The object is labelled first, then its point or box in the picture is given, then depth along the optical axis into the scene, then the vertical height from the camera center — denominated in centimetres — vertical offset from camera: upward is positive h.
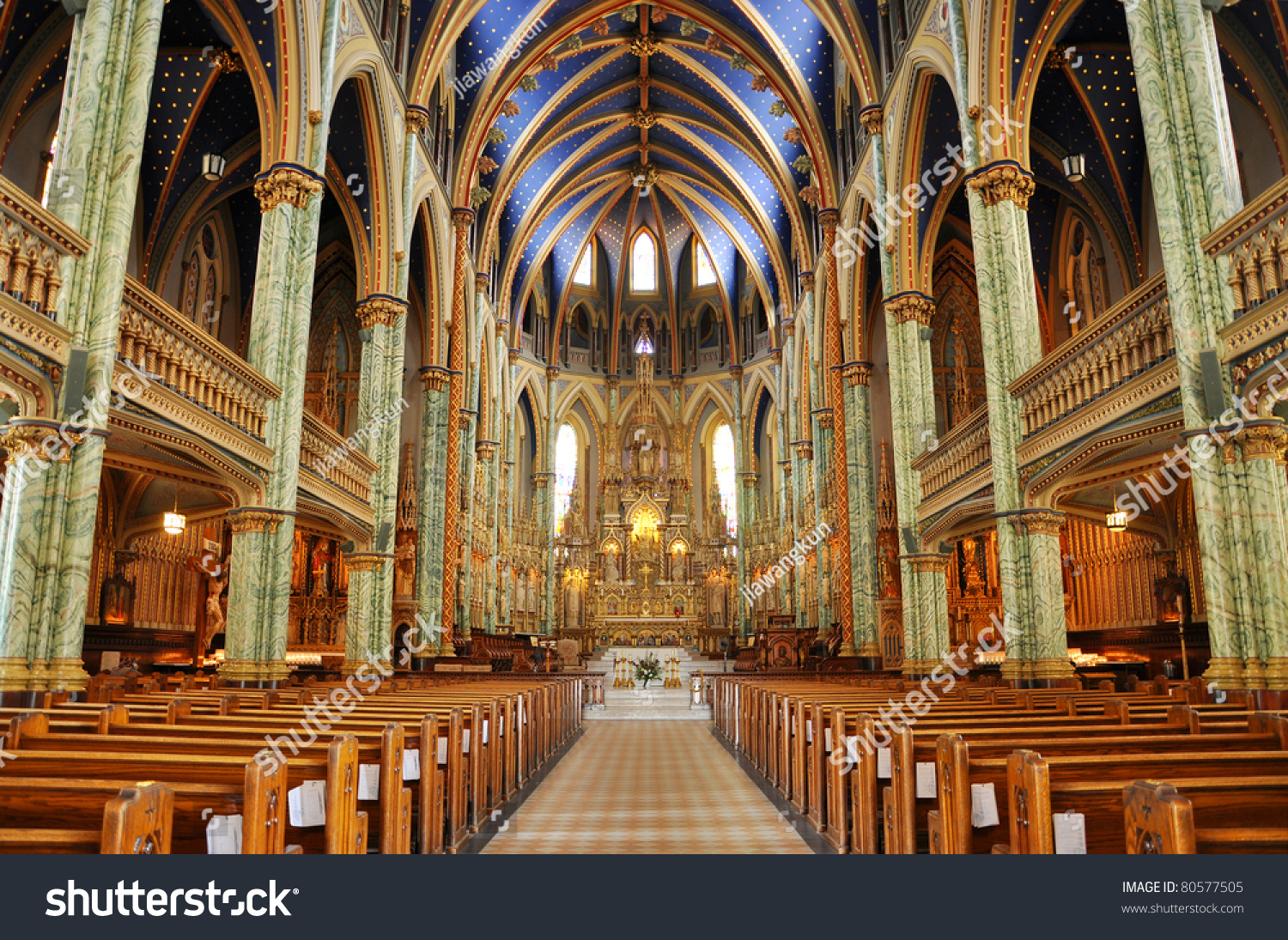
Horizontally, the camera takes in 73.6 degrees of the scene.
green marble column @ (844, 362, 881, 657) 1973 +262
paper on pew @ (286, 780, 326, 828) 345 -70
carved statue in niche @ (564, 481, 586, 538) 3838 +477
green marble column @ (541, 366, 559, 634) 3650 +534
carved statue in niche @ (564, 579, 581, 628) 3703 +105
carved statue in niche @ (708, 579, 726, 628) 3681 +109
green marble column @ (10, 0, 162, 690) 741 +327
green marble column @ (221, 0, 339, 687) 1111 +344
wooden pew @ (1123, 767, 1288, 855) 212 -52
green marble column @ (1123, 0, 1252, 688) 736 +382
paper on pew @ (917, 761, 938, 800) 448 -79
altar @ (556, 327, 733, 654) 3650 +337
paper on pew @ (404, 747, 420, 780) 520 -81
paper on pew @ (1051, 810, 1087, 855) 296 -69
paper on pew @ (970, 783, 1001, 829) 361 -73
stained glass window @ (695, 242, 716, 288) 4052 +1660
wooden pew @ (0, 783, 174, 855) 202 -49
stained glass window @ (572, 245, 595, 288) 3994 +1634
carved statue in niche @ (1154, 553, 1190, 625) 1555 +62
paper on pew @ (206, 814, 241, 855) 297 -71
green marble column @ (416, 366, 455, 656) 2047 +313
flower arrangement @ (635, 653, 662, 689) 2356 -116
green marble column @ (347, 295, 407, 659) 1642 +406
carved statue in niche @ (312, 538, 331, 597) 2303 +156
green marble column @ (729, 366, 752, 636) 3544 +563
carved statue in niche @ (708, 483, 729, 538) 3853 +490
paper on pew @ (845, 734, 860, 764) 532 -74
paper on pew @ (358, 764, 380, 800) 442 -78
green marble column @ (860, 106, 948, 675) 1606 +390
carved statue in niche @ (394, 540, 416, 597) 2027 +139
